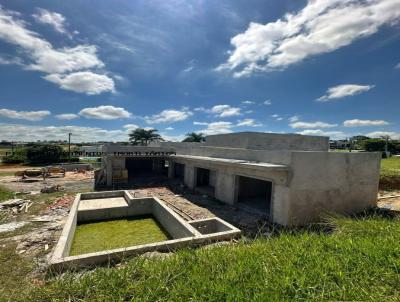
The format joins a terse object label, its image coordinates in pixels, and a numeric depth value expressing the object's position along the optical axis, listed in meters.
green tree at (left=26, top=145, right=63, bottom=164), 37.81
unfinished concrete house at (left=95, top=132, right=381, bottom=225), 10.57
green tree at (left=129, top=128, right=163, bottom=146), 41.16
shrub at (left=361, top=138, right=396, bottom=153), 54.08
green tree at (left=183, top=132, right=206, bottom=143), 44.38
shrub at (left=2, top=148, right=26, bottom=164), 37.84
